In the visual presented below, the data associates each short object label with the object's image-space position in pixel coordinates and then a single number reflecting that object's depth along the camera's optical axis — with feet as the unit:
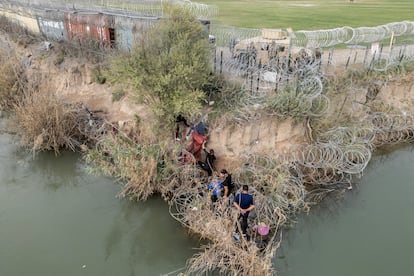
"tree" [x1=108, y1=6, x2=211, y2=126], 38.04
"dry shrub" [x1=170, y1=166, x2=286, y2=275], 25.86
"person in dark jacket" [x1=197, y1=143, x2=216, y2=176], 37.29
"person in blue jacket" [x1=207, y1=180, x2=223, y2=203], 32.73
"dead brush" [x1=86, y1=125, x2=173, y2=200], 35.19
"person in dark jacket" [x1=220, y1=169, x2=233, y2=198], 32.53
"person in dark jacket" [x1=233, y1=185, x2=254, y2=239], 29.30
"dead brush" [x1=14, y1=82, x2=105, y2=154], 43.50
